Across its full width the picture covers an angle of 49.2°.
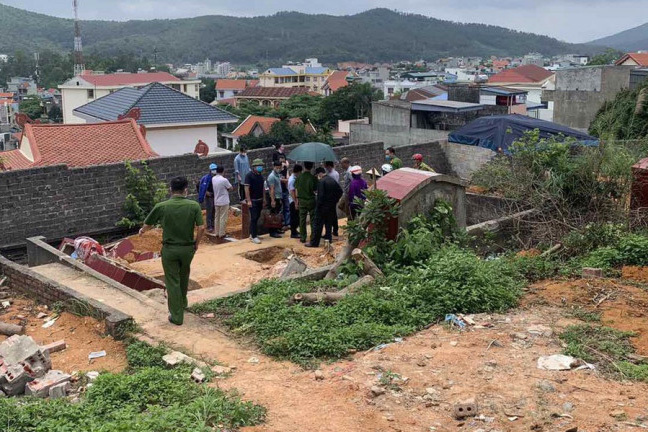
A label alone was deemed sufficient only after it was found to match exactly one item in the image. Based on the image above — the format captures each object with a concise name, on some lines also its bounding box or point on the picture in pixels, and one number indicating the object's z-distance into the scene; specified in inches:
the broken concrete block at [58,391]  230.1
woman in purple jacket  459.8
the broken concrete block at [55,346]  280.2
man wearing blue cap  502.3
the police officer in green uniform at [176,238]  292.5
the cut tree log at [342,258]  348.2
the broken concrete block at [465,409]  199.0
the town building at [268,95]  3901.3
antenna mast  4451.3
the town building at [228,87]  5012.3
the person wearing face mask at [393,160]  537.3
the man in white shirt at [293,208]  486.3
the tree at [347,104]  2652.6
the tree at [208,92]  4827.5
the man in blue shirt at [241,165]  550.0
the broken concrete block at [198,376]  230.6
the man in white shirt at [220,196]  488.4
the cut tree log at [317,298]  300.5
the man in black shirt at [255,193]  481.7
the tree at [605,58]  2979.8
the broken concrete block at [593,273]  339.0
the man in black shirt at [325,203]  440.5
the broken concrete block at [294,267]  371.5
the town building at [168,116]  1106.1
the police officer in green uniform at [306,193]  456.8
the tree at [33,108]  3435.0
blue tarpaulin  697.6
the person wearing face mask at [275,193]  488.7
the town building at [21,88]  4901.1
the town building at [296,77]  5133.4
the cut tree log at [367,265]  337.4
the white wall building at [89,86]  2834.6
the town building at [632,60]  2117.4
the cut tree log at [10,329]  307.9
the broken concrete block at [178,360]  246.1
